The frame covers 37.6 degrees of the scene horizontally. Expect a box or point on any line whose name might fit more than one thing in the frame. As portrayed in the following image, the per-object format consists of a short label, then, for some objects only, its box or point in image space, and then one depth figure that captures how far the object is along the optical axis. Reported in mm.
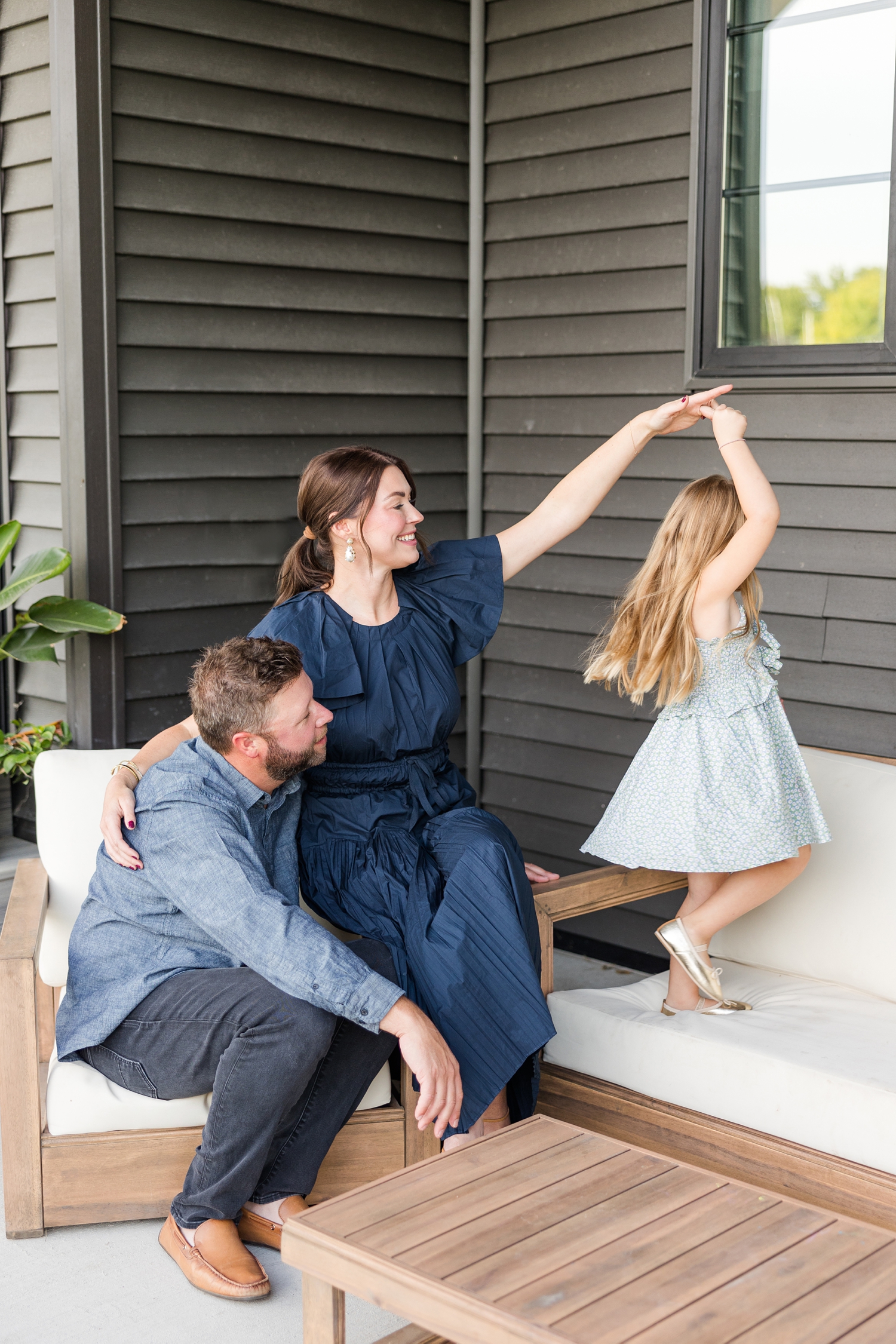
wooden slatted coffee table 1514
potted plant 3301
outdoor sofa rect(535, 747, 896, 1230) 2197
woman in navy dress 2406
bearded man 2162
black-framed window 3096
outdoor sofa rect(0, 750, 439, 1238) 2326
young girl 2551
